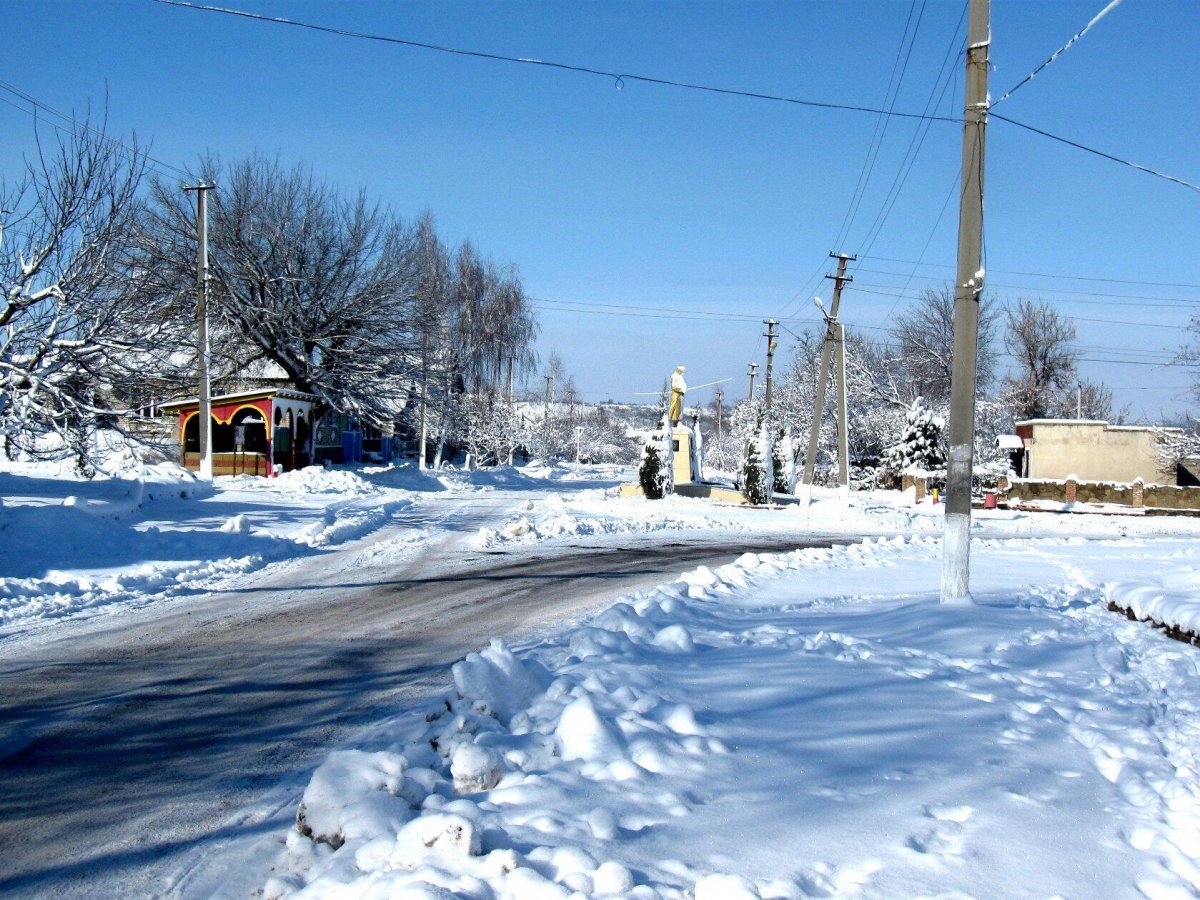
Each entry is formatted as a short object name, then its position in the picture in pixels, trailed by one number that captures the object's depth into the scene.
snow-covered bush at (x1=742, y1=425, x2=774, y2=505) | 30.61
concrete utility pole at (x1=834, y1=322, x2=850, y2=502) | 30.91
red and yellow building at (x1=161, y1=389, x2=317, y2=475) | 33.97
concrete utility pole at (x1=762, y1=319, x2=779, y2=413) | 47.78
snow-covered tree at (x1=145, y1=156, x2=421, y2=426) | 34.19
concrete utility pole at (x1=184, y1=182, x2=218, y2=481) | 22.64
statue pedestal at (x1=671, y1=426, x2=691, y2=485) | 39.09
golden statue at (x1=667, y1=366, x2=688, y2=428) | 38.50
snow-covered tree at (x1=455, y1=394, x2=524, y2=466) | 52.09
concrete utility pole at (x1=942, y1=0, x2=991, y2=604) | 9.23
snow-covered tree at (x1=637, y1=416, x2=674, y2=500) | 31.95
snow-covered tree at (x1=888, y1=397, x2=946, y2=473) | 41.50
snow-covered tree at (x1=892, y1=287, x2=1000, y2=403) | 51.75
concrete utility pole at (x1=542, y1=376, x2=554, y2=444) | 76.06
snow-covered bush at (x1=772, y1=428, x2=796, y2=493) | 36.75
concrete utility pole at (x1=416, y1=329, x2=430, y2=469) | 38.31
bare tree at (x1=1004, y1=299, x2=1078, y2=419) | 57.59
